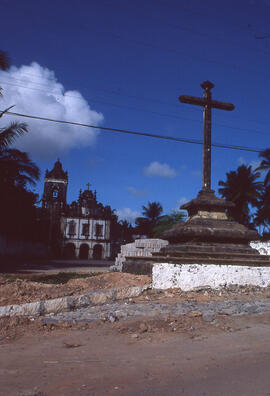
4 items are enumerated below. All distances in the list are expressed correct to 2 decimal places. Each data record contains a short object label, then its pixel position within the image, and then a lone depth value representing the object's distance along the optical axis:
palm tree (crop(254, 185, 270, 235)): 32.62
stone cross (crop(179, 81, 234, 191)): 9.38
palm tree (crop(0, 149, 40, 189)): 16.75
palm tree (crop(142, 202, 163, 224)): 51.66
